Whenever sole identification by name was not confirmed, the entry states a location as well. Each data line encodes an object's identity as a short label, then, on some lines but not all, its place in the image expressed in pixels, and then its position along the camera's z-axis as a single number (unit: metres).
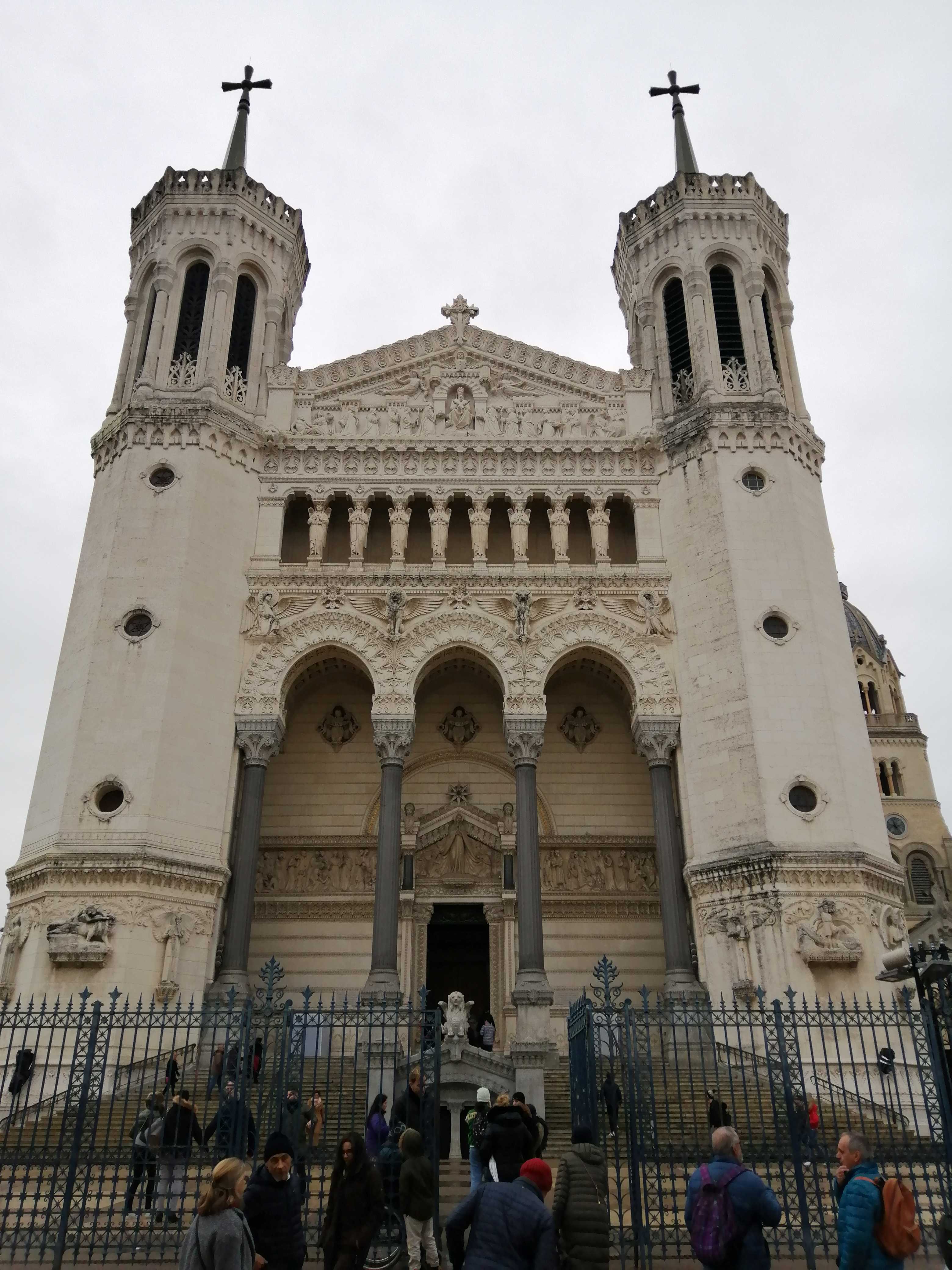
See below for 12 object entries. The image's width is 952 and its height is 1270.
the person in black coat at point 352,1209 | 7.72
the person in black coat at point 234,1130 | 10.92
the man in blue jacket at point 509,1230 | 5.75
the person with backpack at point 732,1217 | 6.30
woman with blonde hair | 5.58
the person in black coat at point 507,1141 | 7.99
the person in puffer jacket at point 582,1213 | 7.23
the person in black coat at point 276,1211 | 6.74
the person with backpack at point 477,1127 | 10.14
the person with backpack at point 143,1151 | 10.67
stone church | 20.16
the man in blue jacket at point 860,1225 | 5.99
